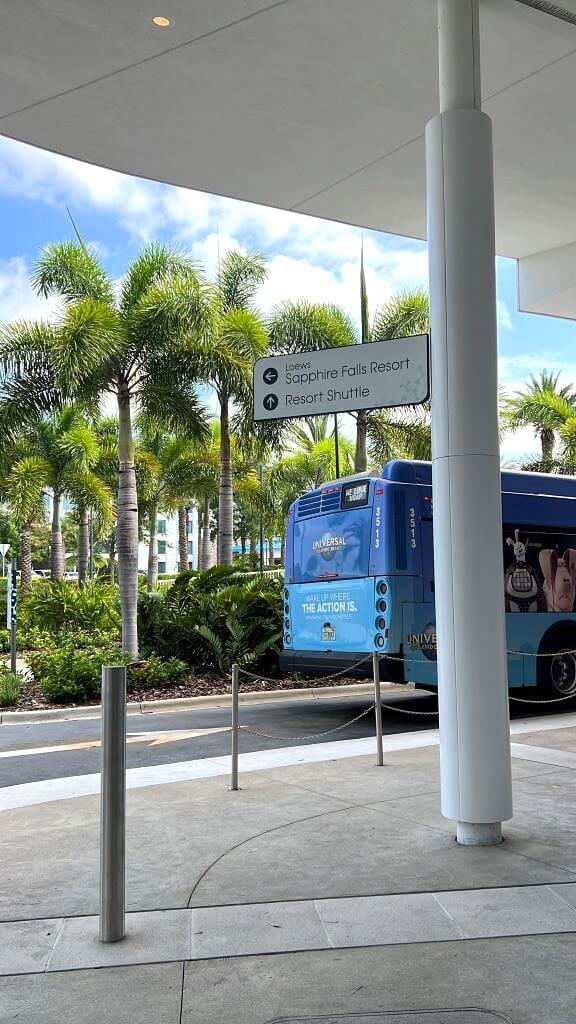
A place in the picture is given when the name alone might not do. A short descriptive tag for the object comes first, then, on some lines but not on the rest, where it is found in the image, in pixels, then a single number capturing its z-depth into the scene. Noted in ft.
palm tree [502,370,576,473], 114.62
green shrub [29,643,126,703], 47.37
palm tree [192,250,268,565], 60.95
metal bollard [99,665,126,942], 14.20
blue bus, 39.27
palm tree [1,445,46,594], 93.76
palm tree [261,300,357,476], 76.23
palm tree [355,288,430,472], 79.30
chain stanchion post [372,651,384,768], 28.73
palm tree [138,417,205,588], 113.80
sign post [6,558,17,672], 50.60
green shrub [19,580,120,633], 73.00
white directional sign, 19.85
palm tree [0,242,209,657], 55.98
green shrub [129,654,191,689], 50.92
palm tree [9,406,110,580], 95.28
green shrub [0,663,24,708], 46.73
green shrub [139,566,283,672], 54.29
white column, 18.66
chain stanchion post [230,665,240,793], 25.20
